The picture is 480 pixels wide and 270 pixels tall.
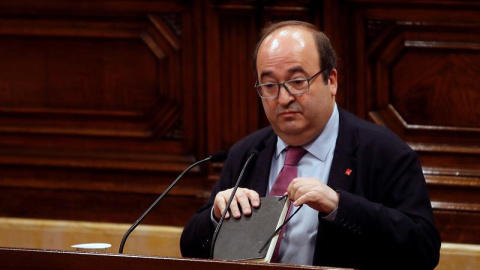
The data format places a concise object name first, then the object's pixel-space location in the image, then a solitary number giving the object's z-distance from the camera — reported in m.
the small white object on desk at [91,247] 5.86
